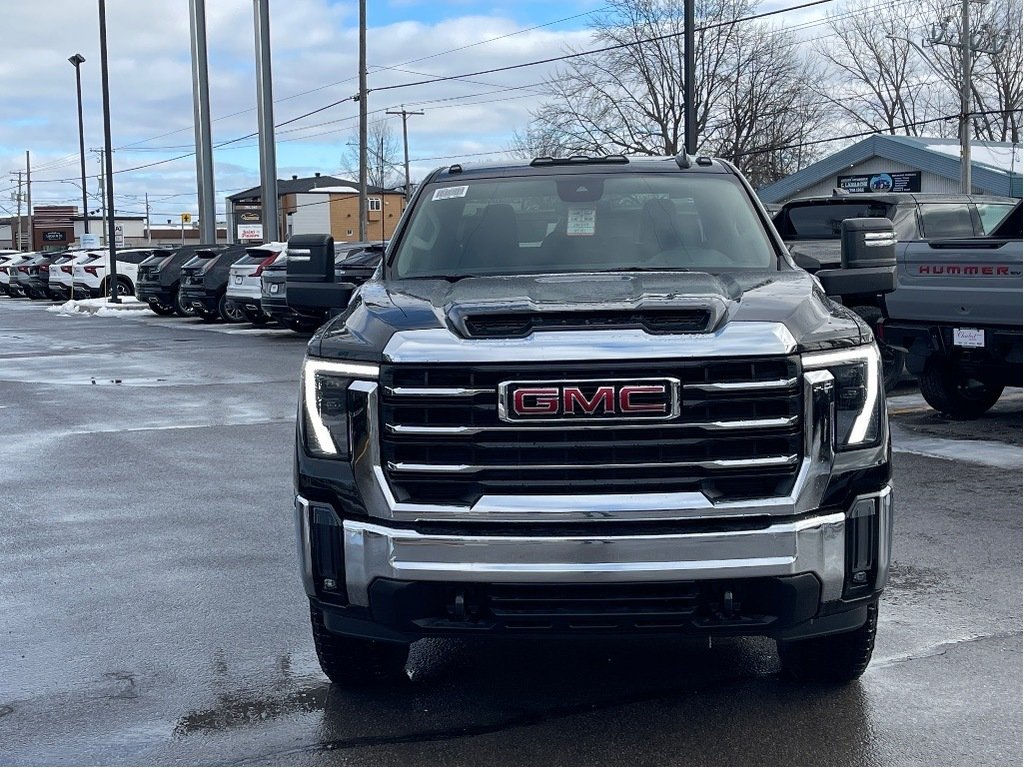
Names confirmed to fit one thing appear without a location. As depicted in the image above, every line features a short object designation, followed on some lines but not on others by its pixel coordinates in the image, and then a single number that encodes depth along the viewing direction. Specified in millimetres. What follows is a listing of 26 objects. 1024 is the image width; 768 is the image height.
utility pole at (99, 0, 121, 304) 38156
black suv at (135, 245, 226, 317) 32156
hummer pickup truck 10242
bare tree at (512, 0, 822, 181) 55000
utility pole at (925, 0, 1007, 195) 32875
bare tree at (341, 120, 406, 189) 108750
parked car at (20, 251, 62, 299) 43750
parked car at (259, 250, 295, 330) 22672
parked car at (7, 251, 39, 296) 46156
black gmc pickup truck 3951
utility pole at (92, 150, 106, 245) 96938
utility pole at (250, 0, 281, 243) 37906
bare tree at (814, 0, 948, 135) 59562
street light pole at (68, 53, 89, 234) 52969
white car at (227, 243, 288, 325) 25531
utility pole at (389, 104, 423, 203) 77375
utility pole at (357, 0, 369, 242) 41000
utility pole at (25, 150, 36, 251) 113281
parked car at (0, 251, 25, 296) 49531
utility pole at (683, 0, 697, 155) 23156
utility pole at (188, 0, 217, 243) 41344
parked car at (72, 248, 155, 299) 40594
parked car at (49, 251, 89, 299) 41625
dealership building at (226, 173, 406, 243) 102562
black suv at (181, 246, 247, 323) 28406
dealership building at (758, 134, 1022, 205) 37056
